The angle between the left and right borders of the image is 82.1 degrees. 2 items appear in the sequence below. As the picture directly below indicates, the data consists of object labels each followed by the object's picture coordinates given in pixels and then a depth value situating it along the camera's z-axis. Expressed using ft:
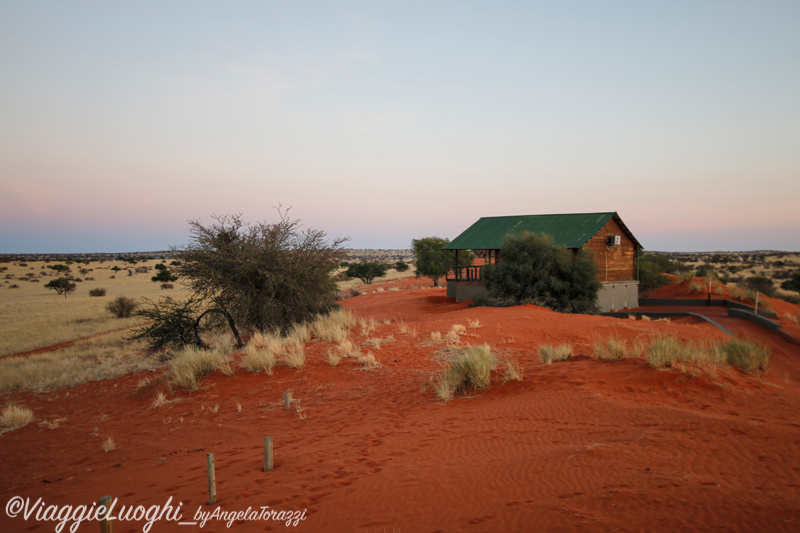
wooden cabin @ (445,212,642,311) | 84.17
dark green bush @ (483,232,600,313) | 74.59
